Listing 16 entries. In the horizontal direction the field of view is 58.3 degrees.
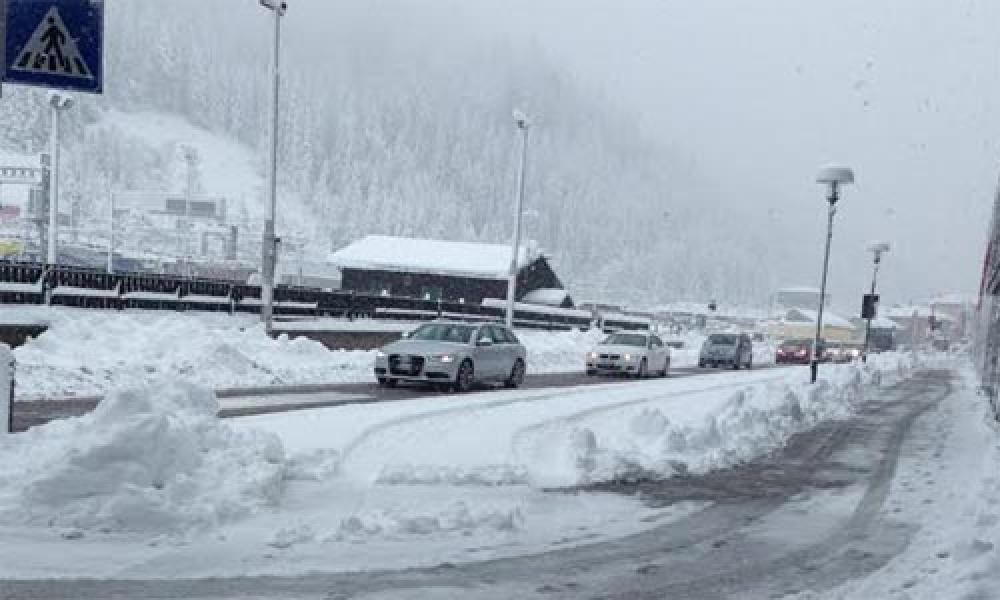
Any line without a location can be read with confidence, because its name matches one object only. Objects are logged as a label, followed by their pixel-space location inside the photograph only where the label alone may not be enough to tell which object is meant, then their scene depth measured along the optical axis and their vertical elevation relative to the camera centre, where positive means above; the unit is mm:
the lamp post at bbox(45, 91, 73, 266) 29344 +1903
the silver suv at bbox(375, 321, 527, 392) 18922 -2633
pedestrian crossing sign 6379 +1175
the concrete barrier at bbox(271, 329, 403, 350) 27766 -3596
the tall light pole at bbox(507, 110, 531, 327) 34906 +530
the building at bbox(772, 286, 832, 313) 160000 -6491
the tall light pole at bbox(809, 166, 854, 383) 23500 +2117
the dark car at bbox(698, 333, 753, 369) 40000 -4242
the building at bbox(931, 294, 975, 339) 159512 -9426
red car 53500 -5480
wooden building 67062 -2764
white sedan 28578 -3448
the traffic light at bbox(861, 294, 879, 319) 39406 -1693
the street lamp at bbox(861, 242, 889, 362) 39406 +821
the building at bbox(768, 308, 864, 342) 97750 -7193
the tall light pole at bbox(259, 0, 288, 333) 22984 +550
